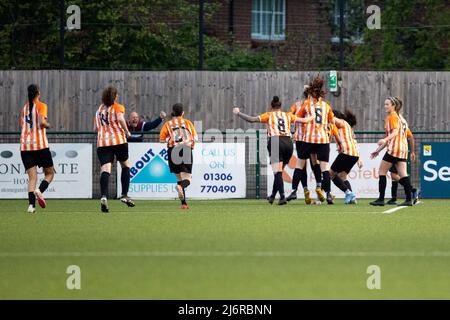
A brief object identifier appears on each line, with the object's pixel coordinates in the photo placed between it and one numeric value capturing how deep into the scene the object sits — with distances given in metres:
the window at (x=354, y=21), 31.75
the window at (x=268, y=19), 33.94
